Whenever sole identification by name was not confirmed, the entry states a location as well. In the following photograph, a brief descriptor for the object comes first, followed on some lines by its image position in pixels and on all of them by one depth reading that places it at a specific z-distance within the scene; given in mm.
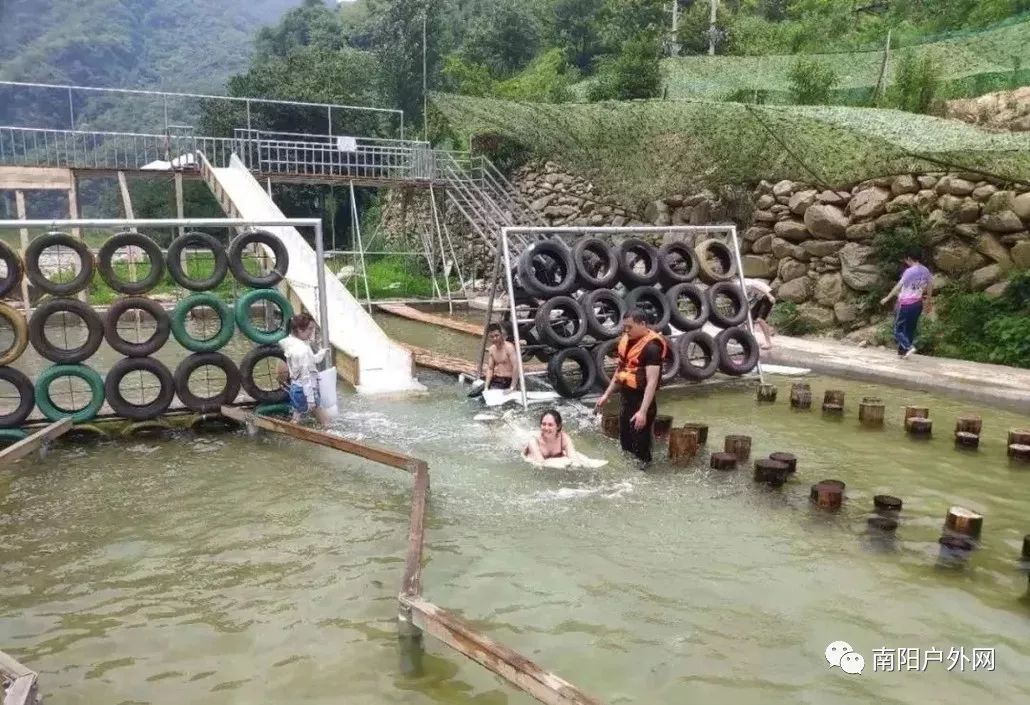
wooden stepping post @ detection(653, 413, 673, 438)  8078
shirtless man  9594
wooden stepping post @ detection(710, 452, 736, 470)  7047
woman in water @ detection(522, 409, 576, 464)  7015
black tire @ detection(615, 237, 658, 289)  10094
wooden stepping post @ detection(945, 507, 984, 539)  5480
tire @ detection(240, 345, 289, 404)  8461
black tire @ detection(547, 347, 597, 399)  9383
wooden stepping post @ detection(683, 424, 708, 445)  7832
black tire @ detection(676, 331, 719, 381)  10125
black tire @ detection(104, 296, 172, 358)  7785
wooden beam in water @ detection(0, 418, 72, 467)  6649
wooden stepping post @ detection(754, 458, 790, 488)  6641
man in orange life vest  6879
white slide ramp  10602
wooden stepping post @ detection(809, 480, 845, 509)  6066
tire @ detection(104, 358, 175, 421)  7938
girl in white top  8250
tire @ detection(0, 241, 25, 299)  7430
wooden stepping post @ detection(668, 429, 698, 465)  7254
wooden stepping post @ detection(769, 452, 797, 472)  6762
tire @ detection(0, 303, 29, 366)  7500
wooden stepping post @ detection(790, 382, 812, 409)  9344
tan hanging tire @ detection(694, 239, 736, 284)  10750
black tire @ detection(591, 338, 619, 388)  9477
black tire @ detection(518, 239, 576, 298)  9586
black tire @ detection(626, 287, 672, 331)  10047
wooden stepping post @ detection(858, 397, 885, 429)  8531
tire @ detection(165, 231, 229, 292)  8070
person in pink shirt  10828
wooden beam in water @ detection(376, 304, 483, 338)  14742
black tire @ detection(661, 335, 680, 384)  9997
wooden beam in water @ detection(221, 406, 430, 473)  6477
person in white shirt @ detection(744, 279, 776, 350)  12094
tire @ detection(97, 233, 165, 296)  7805
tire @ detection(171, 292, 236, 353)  7973
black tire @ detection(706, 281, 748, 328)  10453
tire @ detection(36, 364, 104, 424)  7684
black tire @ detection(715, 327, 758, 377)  10375
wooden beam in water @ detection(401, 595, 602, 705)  3154
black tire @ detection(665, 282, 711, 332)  10172
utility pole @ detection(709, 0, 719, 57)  26781
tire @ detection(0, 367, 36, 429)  7520
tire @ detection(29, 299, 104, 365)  7570
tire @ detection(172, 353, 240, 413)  8227
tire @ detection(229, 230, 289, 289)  8461
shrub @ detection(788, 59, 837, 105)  16391
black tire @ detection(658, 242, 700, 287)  10281
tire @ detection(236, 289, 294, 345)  8234
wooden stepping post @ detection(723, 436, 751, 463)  7371
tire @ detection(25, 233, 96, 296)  7481
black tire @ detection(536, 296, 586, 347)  9422
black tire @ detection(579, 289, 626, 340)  9586
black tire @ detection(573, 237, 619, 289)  9783
